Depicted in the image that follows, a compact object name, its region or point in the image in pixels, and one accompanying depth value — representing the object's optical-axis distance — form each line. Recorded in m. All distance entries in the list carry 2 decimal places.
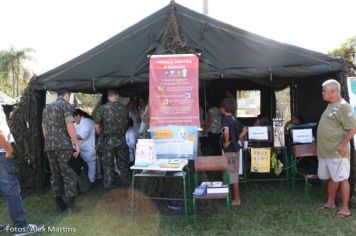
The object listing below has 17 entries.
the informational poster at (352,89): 5.45
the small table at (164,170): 4.79
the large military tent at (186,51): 5.64
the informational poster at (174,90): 5.55
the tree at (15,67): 26.80
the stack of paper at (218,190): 4.63
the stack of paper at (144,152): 5.03
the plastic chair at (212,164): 5.11
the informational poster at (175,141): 5.45
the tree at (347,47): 21.01
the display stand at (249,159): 6.55
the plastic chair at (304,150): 5.98
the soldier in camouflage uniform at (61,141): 5.06
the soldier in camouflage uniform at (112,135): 5.96
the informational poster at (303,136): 6.13
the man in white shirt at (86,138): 6.58
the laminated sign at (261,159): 6.21
